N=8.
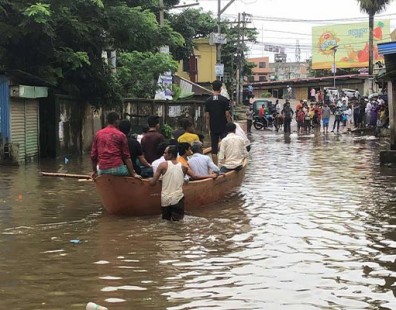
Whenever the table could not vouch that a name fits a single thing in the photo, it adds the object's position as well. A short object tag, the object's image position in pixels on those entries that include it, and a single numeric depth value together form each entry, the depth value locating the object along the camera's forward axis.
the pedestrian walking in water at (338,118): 35.09
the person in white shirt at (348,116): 36.32
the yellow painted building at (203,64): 49.91
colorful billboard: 63.25
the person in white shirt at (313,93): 59.96
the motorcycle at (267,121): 39.51
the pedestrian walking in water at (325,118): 34.41
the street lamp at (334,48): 61.87
